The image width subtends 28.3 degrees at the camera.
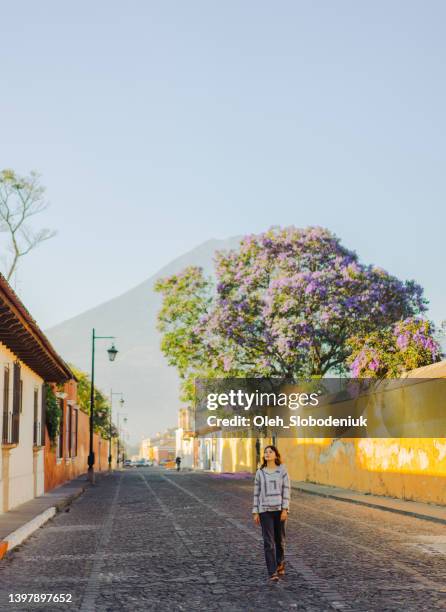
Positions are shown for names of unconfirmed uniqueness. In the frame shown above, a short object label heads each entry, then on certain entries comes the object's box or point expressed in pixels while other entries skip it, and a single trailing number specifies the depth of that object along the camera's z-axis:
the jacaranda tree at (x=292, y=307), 42.88
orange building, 35.70
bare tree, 48.94
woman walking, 10.03
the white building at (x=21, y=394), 18.53
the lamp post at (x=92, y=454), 43.62
